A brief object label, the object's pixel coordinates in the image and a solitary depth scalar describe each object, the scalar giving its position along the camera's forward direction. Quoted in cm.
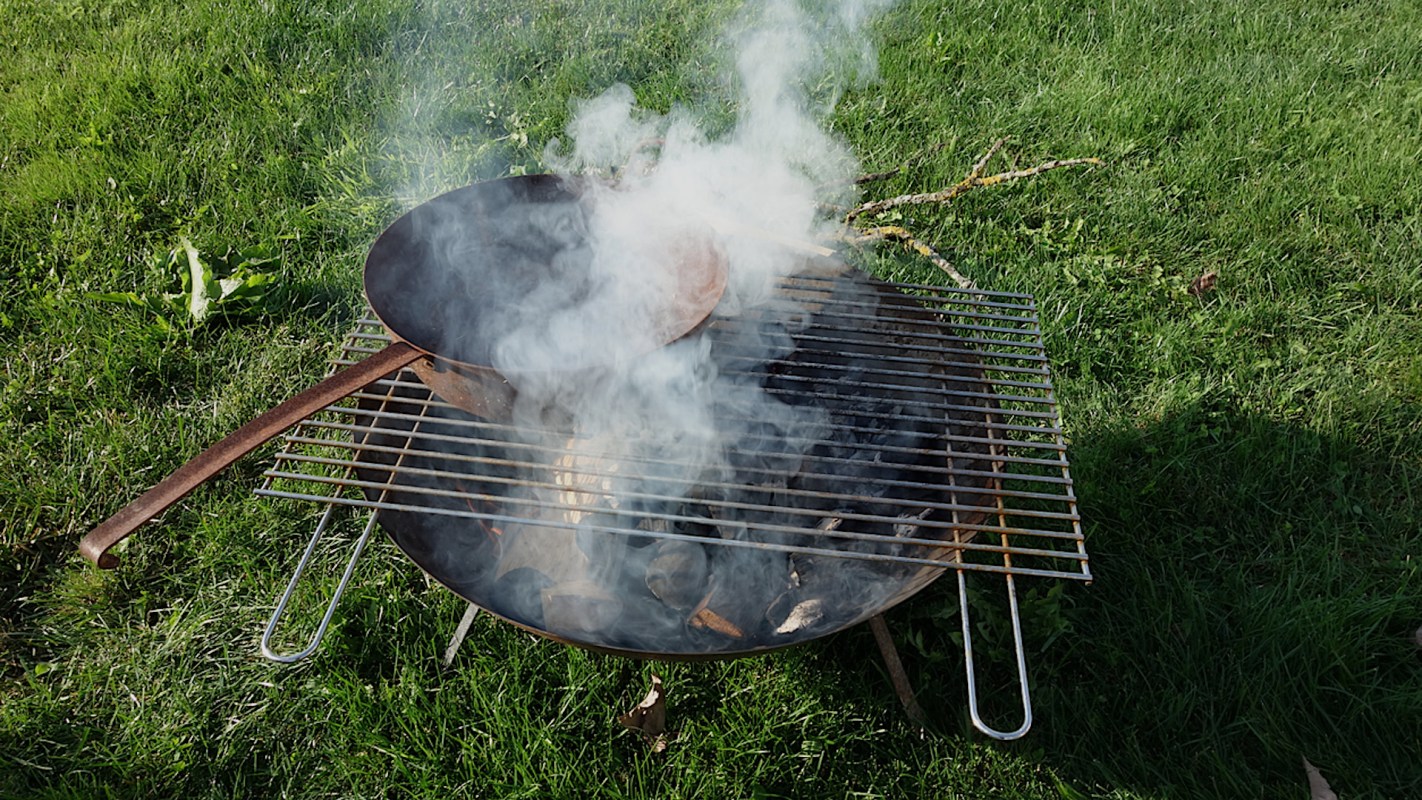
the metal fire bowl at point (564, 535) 192
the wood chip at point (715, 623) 203
